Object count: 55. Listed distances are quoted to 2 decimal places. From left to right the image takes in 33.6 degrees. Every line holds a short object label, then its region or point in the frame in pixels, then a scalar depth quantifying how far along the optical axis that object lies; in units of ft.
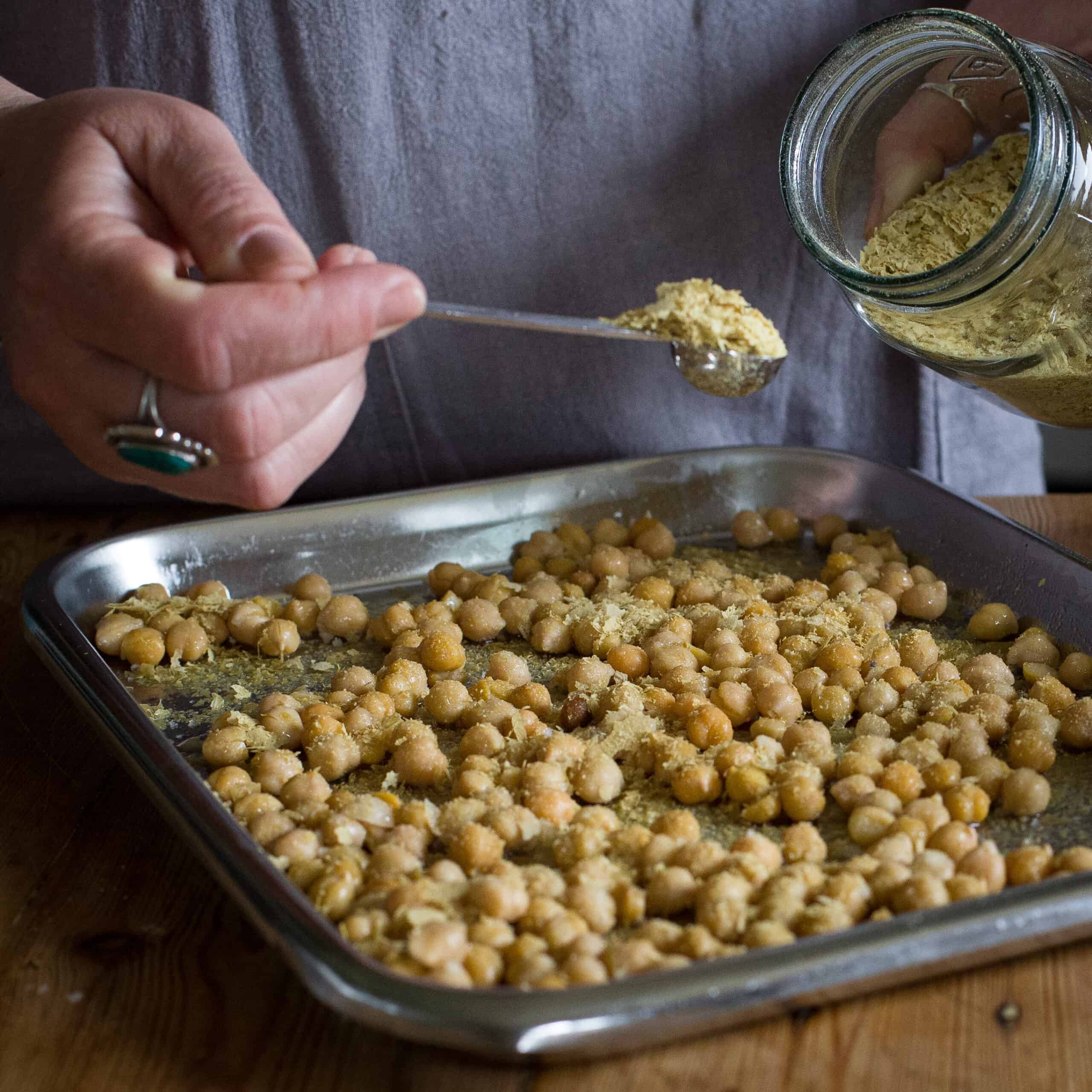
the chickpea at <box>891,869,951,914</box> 1.23
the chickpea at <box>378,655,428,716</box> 1.58
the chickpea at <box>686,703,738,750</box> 1.48
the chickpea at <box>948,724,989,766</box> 1.44
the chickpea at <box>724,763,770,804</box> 1.40
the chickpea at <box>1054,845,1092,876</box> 1.26
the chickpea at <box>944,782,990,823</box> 1.37
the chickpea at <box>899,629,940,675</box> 1.61
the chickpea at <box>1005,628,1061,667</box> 1.61
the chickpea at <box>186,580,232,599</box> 1.76
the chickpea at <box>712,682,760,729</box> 1.53
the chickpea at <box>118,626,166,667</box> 1.66
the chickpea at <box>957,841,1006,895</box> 1.27
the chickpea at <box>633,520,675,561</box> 1.90
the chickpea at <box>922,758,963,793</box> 1.40
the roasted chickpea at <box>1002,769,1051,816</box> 1.38
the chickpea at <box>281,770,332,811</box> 1.41
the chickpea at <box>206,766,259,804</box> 1.42
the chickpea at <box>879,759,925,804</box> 1.39
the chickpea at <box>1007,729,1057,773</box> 1.43
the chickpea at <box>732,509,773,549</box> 1.94
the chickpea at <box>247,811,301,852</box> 1.35
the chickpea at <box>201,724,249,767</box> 1.48
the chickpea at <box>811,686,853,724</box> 1.54
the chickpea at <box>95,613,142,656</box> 1.68
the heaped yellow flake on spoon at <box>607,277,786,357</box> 1.76
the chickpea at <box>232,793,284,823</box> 1.39
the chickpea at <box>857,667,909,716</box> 1.53
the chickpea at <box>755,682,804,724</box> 1.52
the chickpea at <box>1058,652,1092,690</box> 1.57
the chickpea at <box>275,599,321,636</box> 1.75
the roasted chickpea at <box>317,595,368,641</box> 1.74
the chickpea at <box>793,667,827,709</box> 1.56
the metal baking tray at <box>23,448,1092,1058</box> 1.11
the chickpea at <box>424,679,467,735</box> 1.55
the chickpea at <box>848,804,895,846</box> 1.34
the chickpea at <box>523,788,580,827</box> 1.37
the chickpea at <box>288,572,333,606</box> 1.80
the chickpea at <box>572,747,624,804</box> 1.41
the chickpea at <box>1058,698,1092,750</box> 1.47
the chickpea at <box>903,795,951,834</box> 1.35
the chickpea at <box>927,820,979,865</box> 1.31
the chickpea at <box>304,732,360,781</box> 1.47
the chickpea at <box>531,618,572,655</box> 1.69
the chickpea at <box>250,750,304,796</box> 1.44
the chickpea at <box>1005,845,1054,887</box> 1.28
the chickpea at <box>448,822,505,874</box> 1.31
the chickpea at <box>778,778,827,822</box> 1.37
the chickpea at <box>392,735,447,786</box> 1.45
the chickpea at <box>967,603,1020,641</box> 1.68
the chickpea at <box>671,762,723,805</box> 1.41
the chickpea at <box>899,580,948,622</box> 1.73
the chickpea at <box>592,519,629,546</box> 1.93
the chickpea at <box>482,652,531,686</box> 1.62
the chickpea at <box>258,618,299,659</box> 1.70
